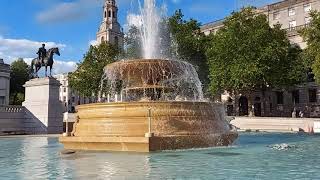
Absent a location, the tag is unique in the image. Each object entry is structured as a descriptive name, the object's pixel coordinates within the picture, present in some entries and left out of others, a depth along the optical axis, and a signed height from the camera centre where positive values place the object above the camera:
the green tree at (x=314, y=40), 41.88 +7.36
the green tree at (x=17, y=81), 76.19 +6.33
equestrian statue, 33.19 +4.54
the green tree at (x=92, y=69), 63.09 +6.94
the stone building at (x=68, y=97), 130.88 +6.03
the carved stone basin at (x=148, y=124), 15.15 -0.29
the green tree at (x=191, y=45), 59.59 +9.61
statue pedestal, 32.99 +0.73
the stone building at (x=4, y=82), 57.95 +4.71
